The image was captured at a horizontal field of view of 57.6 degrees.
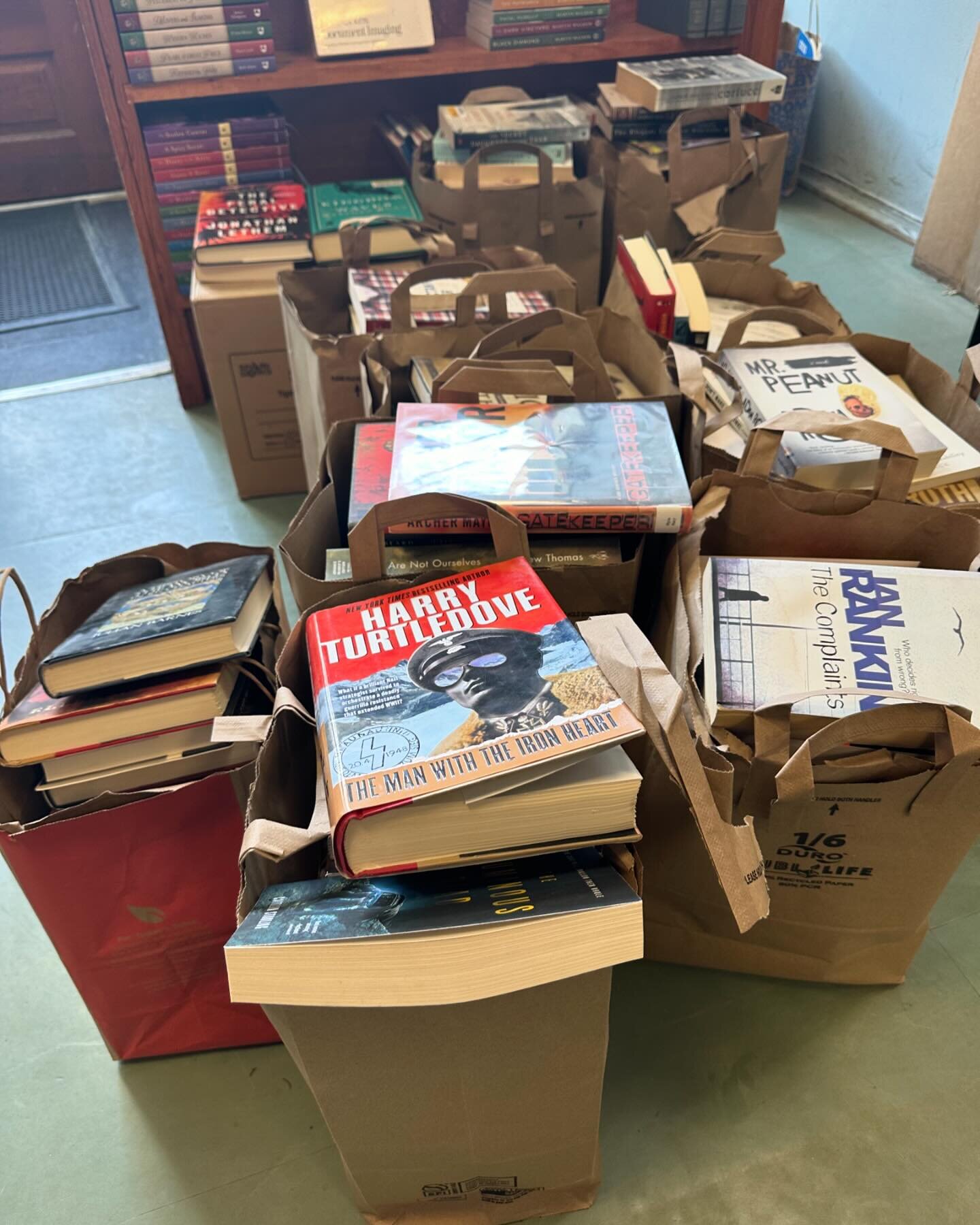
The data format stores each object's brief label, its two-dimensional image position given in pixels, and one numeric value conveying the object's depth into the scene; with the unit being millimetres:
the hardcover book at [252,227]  1873
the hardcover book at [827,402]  1158
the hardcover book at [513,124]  1998
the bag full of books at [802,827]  796
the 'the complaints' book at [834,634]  910
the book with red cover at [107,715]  969
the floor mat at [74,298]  2742
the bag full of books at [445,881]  688
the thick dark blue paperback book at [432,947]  685
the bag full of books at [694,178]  1990
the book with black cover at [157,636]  987
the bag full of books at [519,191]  1961
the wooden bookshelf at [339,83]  1978
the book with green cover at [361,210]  1924
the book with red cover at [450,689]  693
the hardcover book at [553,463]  1003
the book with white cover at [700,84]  1973
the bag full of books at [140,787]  935
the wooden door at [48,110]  3531
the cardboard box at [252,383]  1886
